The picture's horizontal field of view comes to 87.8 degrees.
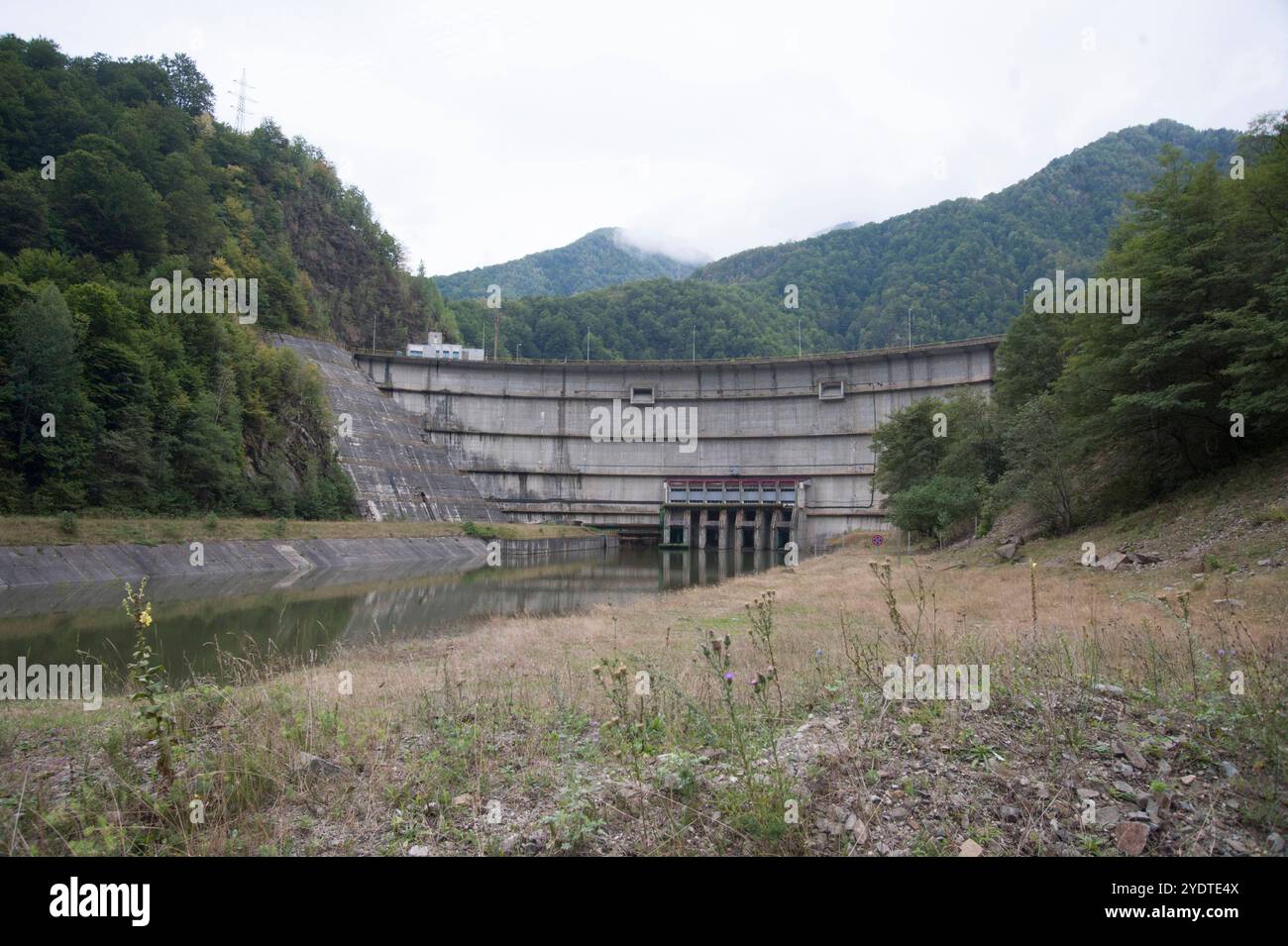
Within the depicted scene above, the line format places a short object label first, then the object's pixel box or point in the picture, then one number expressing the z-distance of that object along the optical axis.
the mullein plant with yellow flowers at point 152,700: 4.28
